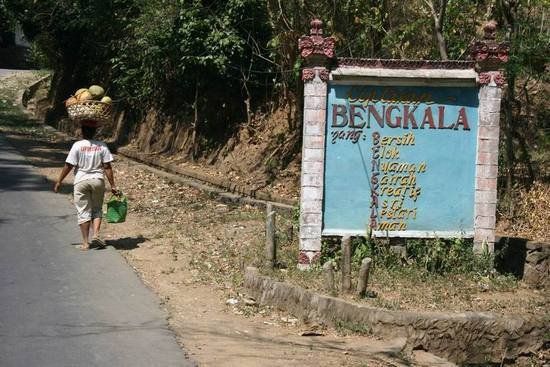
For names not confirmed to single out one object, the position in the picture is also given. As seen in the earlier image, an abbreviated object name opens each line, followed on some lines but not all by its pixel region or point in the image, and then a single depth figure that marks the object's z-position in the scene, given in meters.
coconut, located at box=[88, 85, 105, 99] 10.34
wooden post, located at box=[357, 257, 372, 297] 7.52
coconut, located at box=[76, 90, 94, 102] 10.16
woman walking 10.07
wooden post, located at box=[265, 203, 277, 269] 8.76
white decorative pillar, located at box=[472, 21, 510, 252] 8.89
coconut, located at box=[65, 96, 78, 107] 10.18
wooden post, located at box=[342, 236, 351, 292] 7.77
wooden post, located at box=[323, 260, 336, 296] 7.73
